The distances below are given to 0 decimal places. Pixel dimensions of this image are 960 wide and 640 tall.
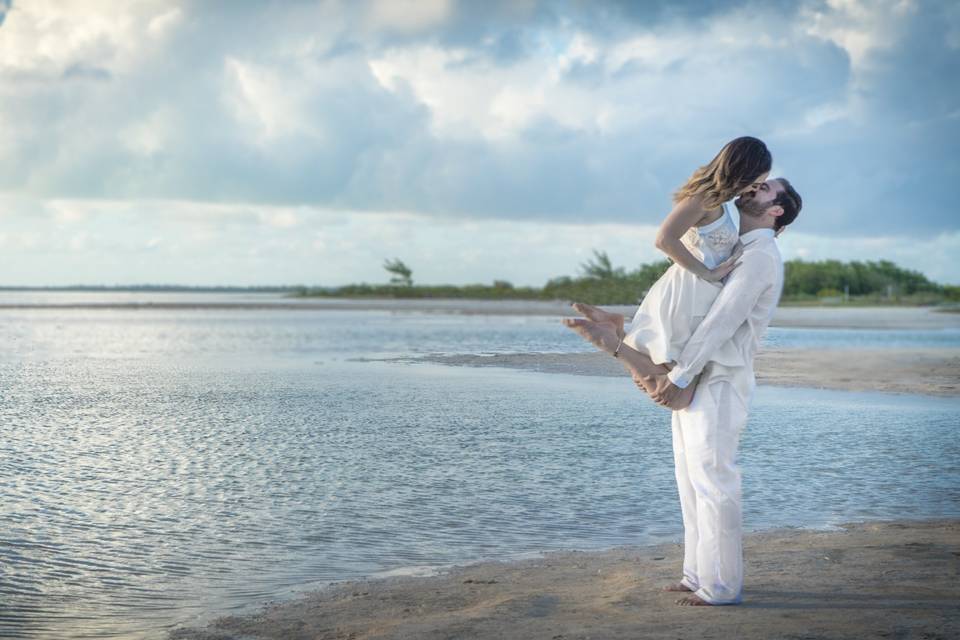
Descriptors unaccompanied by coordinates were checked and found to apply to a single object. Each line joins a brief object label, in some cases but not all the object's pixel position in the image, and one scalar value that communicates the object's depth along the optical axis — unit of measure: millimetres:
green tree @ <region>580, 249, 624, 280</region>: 38781
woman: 5688
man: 5801
